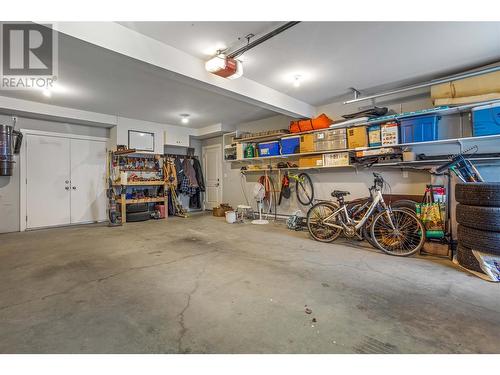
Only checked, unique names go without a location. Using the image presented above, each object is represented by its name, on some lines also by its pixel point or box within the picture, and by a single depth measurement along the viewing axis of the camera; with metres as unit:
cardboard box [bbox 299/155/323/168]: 5.24
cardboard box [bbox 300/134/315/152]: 5.31
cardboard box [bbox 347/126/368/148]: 4.57
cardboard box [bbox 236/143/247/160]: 6.86
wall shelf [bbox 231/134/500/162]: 3.55
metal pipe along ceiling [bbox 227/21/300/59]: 2.69
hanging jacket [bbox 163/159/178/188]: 7.31
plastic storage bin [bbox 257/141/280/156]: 6.04
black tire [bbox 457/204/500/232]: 2.69
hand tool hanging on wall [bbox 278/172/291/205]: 6.14
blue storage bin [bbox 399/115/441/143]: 3.88
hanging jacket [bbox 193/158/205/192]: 8.20
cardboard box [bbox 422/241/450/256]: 3.37
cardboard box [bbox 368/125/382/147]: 4.43
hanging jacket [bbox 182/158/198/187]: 7.94
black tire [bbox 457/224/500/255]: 2.65
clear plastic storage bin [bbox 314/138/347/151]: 4.85
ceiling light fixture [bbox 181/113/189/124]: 6.44
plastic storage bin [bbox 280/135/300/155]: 5.60
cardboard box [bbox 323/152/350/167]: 4.88
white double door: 5.61
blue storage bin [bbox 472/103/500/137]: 3.36
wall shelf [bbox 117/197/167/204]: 6.44
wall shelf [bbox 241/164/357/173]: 4.98
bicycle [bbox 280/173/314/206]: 5.81
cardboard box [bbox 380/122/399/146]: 4.22
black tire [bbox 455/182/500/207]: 2.73
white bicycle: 3.52
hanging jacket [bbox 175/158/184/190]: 7.76
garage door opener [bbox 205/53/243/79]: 3.19
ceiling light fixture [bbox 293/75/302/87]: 4.13
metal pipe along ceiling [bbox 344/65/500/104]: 3.47
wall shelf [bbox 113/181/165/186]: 6.41
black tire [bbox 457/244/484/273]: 2.77
